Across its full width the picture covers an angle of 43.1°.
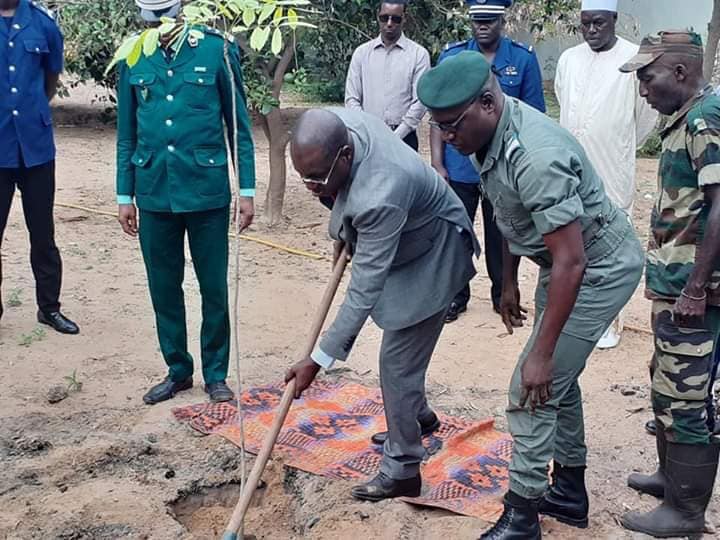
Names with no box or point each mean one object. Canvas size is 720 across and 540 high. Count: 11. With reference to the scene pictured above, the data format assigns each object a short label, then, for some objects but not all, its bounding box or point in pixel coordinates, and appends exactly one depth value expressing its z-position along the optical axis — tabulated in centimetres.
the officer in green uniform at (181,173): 432
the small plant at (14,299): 612
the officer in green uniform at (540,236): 282
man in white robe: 509
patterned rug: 383
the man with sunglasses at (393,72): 595
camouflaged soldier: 320
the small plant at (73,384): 488
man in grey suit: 308
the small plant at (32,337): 547
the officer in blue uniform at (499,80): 539
